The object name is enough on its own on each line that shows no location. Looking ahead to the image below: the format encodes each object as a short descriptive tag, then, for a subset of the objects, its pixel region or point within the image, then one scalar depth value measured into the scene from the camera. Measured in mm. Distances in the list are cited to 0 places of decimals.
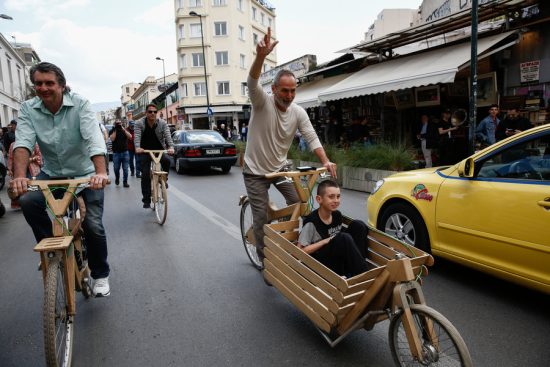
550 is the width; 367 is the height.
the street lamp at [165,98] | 58181
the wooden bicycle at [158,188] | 6527
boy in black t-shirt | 2766
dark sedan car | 13125
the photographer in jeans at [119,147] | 10711
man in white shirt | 3412
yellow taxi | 3112
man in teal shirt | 2936
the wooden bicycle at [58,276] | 2334
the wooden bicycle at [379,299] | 2156
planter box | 9405
